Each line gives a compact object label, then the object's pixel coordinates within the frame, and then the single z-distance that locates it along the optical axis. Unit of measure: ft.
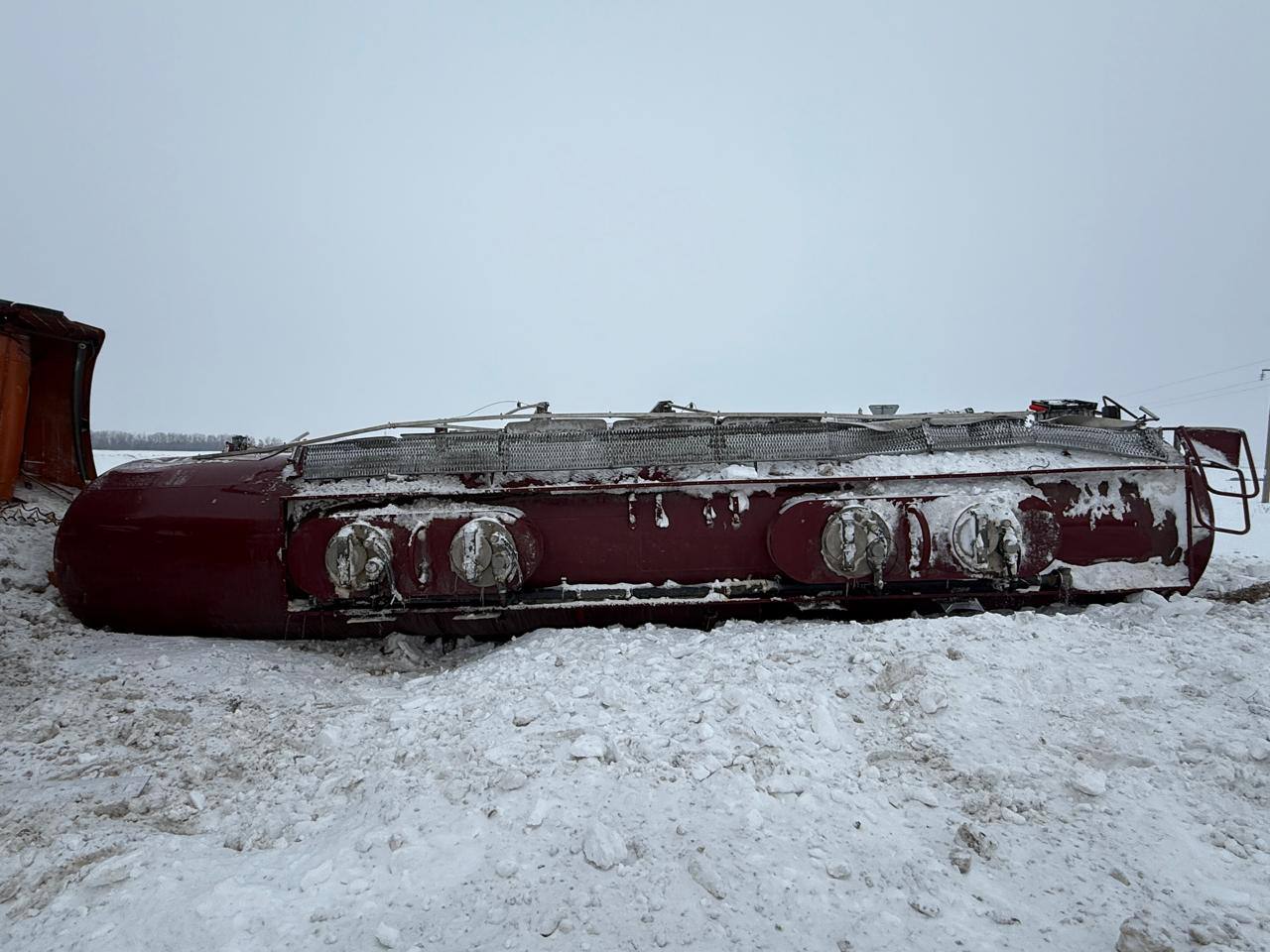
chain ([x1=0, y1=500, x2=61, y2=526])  17.75
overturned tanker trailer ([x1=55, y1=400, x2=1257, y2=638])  13.60
